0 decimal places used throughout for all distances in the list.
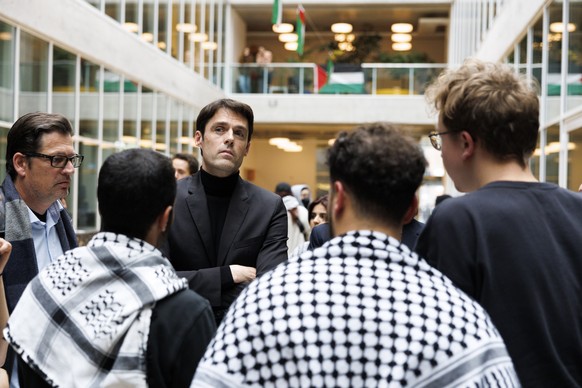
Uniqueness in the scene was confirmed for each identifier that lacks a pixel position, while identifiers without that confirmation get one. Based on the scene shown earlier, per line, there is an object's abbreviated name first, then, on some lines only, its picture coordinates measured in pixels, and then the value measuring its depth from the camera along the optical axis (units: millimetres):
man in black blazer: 3471
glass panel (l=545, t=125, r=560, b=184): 11594
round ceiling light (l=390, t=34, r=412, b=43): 31580
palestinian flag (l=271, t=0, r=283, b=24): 20484
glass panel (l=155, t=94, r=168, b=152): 20016
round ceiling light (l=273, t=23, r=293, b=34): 27934
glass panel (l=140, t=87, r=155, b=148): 18734
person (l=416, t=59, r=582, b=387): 2242
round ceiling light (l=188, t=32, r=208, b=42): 23297
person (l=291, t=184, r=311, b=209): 14560
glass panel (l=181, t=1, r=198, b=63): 22328
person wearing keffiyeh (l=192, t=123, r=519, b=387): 1875
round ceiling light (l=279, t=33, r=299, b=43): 32206
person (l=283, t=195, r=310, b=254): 9812
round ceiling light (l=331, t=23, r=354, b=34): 28859
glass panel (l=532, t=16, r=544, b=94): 12914
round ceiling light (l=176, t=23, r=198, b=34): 21753
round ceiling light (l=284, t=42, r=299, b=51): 33525
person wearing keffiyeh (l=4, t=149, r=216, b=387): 2184
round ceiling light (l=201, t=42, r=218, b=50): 24988
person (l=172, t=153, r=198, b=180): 8023
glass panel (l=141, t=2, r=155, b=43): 18656
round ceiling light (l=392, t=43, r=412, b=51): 33500
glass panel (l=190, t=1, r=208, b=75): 23859
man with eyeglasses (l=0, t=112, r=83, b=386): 3408
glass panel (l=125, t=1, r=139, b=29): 17406
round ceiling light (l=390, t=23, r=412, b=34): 29719
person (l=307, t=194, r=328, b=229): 7398
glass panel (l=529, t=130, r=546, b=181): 12727
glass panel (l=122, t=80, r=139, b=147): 17500
